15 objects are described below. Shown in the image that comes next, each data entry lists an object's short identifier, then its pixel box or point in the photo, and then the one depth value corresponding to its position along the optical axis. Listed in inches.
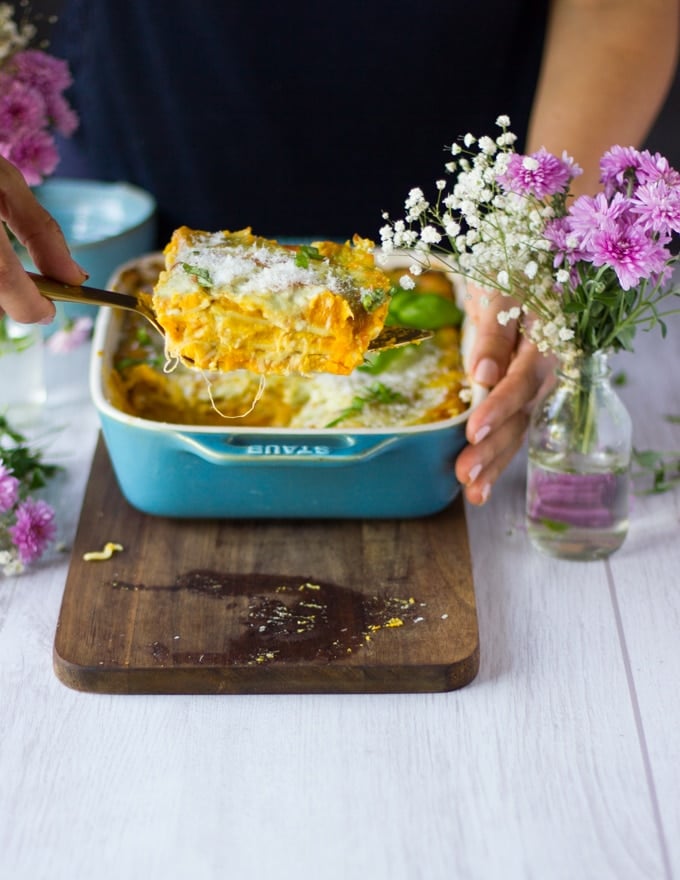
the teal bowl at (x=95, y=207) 42.0
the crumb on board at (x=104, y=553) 31.6
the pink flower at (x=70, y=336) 38.8
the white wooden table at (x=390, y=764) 25.6
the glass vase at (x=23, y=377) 36.2
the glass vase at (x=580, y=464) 30.5
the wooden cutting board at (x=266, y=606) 28.7
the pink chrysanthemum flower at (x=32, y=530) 31.3
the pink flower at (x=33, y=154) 34.4
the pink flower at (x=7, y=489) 31.0
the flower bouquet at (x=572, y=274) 26.7
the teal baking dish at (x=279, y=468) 30.9
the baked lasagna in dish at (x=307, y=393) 32.9
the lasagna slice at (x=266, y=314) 27.6
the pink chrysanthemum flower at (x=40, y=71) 35.1
